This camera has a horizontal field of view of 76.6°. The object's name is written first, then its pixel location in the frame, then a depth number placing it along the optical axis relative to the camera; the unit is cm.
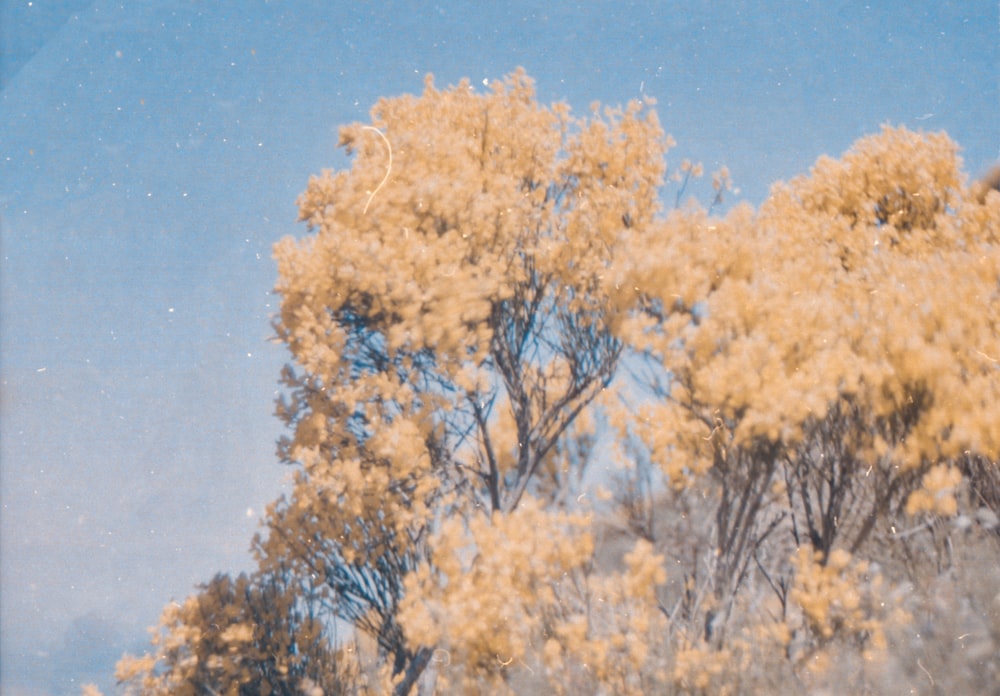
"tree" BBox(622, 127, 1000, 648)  349
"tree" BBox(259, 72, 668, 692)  472
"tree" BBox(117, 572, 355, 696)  498
